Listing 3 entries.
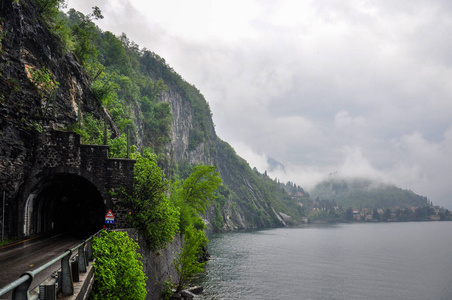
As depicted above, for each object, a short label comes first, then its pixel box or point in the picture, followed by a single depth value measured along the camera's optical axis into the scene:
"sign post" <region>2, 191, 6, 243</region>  16.73
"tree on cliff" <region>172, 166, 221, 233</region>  40.69
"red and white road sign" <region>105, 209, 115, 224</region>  18.15
